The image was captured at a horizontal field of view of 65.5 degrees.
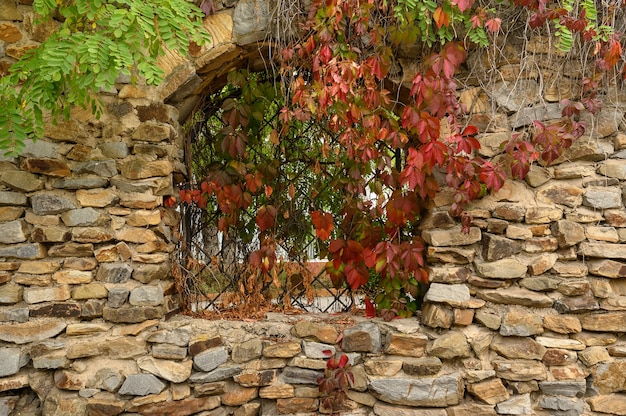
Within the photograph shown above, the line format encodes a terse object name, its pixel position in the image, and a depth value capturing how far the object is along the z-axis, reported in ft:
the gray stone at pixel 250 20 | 8.61
